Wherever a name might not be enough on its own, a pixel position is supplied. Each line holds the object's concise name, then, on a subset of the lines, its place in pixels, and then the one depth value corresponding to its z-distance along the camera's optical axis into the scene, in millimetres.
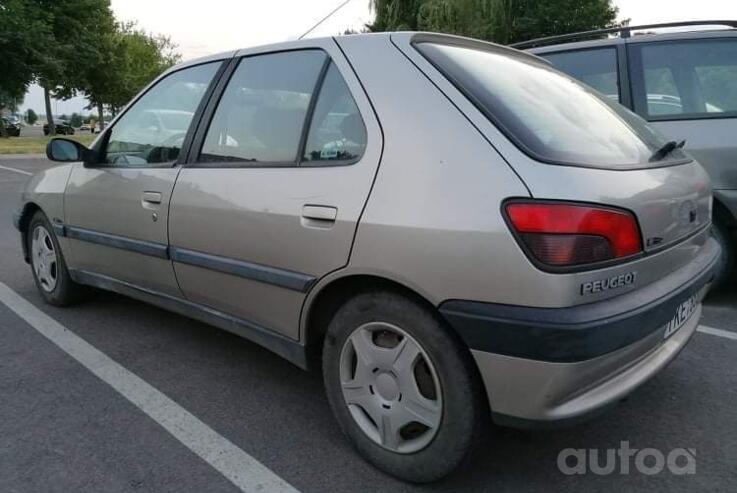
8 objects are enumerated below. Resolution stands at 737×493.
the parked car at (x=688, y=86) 3873
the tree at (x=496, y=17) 22266
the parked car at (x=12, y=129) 43656
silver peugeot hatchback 1822
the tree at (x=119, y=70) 36738
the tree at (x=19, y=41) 24016
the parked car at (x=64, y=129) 49500
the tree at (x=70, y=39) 27156
